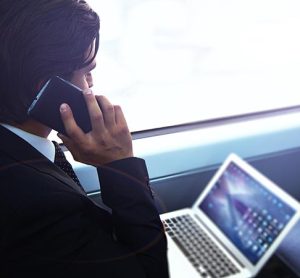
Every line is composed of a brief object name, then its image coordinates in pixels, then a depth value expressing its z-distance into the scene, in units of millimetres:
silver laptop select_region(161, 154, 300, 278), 843
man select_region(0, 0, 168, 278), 470
